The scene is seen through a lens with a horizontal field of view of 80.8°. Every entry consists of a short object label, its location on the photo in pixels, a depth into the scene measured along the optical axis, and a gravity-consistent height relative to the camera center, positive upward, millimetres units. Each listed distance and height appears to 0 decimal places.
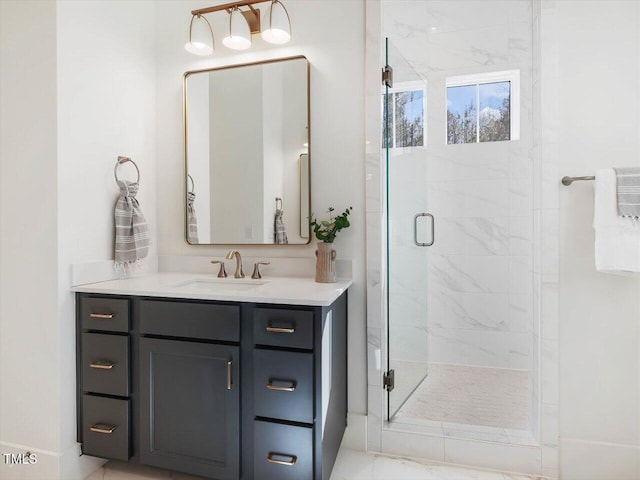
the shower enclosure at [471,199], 2680 +284
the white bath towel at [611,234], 1565 +9
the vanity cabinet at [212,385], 1491 -634
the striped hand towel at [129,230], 1977 +34
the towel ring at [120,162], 1996 +402
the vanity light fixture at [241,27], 1942 +1119
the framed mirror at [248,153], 2045 +469
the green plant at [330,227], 1826 +45
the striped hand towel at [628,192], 1569 +185
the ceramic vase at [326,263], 1830 -131
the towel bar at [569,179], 1655 +252
